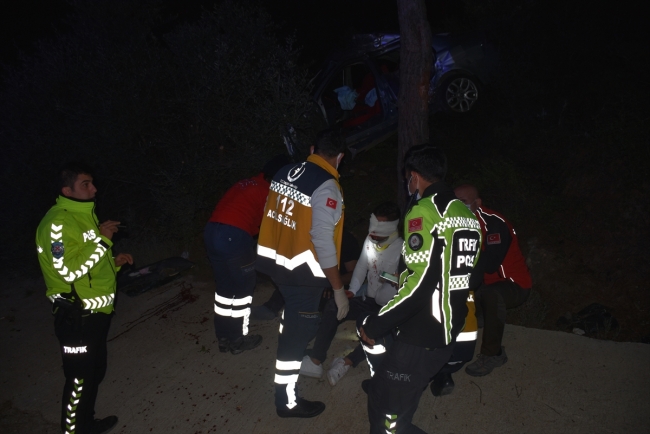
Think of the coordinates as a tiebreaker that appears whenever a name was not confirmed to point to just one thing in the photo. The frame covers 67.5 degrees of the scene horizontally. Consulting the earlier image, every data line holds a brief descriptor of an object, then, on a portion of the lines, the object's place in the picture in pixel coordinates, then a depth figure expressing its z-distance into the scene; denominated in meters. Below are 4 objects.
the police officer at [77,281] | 3.41
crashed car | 8.41
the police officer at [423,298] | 2.70
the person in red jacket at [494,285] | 4.02
